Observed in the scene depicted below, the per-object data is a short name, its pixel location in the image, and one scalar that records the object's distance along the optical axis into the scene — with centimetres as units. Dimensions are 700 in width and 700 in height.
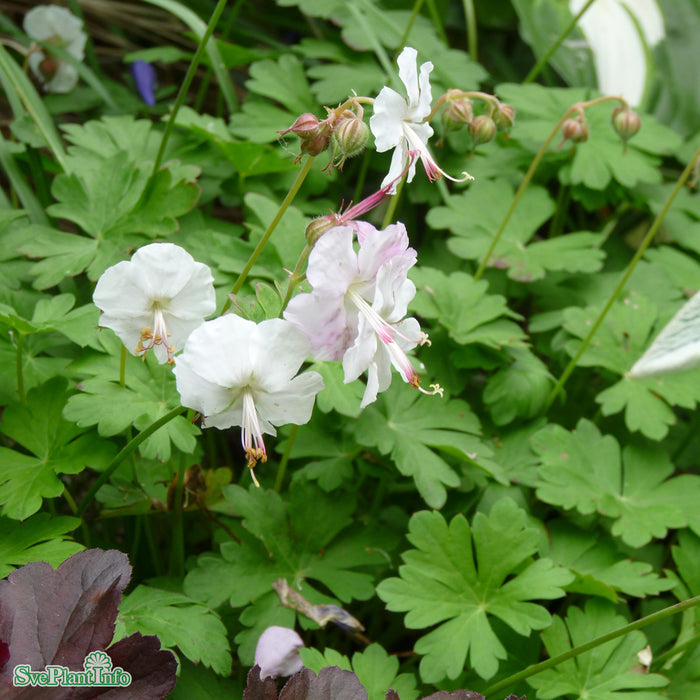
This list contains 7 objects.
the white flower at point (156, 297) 62
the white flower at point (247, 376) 60
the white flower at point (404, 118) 61
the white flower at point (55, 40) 81
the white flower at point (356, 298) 60
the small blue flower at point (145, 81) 83
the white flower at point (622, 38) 88
